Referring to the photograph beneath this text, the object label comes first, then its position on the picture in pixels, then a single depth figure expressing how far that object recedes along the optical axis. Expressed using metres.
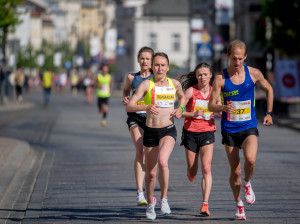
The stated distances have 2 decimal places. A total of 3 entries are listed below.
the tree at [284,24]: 57.50
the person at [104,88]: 46.28
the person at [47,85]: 80.29
